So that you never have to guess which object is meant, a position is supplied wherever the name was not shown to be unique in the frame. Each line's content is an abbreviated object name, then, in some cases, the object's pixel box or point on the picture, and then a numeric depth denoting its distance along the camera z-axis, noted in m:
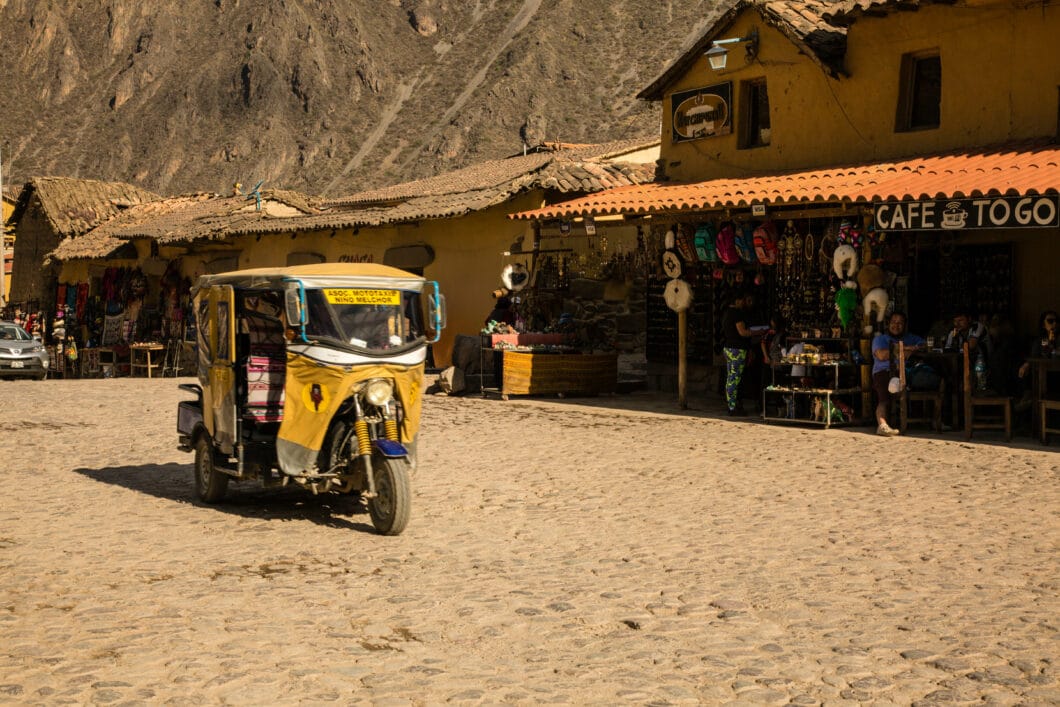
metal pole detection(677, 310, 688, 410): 18.02
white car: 30.52
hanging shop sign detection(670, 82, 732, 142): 20.64
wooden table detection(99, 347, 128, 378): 33.19
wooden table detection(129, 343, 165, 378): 31.06
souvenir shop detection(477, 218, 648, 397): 19.83
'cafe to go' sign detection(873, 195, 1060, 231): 13.32
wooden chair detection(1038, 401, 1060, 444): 13.95
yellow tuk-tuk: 9.48
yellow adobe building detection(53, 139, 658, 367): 23.14
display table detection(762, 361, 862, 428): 15.68
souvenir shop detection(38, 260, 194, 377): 32.28
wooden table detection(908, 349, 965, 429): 15.14
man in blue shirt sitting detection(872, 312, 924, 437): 15.02
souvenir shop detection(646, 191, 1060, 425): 15.56
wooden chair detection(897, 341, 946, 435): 14.84
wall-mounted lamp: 19.48
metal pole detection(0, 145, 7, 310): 39.91
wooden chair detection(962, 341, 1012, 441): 14.24
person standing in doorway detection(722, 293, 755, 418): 17.06
